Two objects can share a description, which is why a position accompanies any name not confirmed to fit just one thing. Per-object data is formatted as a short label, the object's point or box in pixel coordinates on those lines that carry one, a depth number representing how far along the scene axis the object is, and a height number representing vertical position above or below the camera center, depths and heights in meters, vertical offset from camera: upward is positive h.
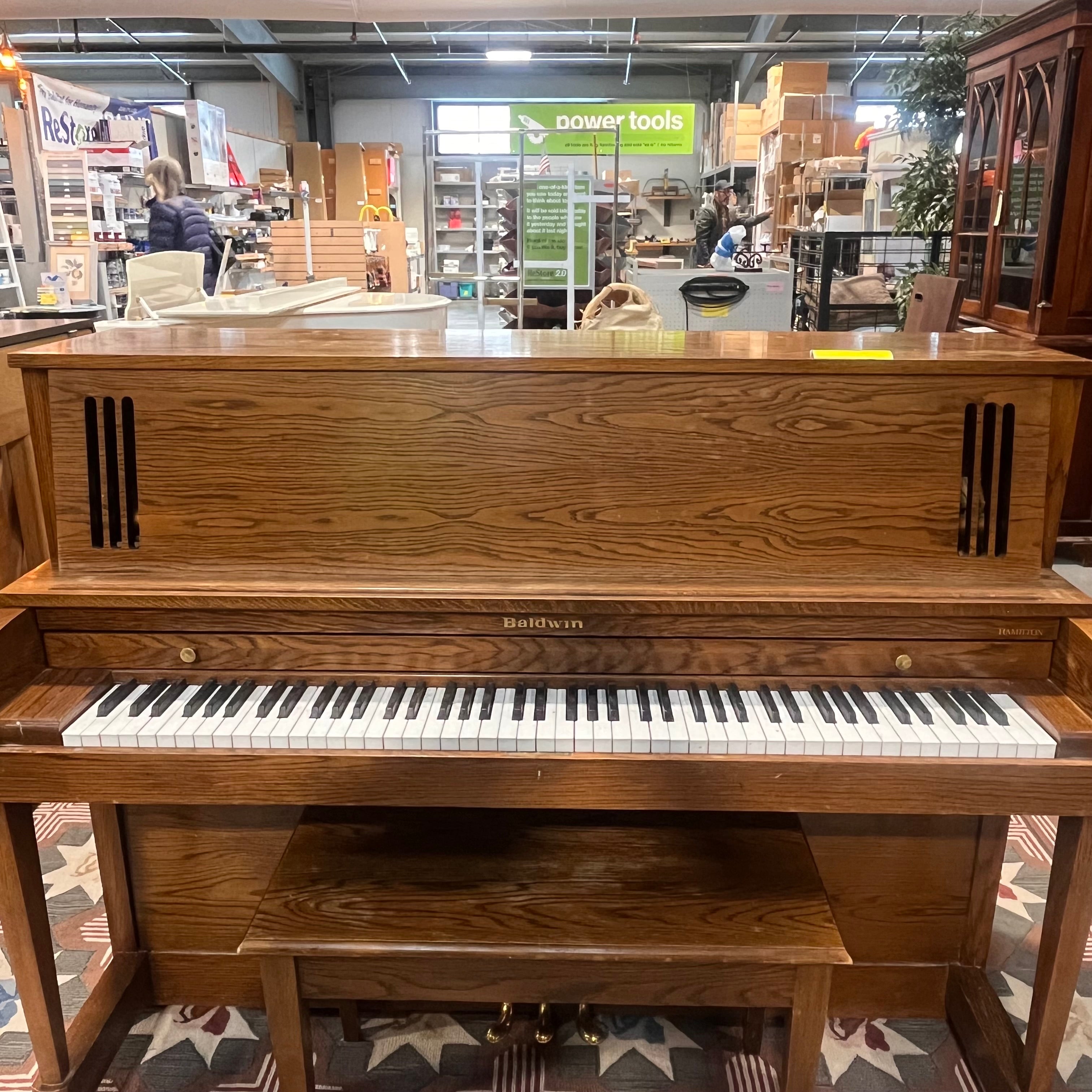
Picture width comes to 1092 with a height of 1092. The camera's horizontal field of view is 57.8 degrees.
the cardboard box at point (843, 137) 8.79 +0.77
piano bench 1.36 -0.94
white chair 4.34 -0.23
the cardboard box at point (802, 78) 9.22 +1.33
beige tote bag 3.46 -0.29
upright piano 1.40 -0.59
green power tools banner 14.03 +1.44
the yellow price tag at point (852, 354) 1.54 -0.19
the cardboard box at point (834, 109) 8.89 +1.02
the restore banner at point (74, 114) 7.67 +0.92
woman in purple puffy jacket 6.18 +0.08
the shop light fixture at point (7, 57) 7.35 +1.23
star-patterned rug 1.78 -1.46
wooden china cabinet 4.02 +0.21
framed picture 6.59 -0.23
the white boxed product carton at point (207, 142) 8.73 +0.76
